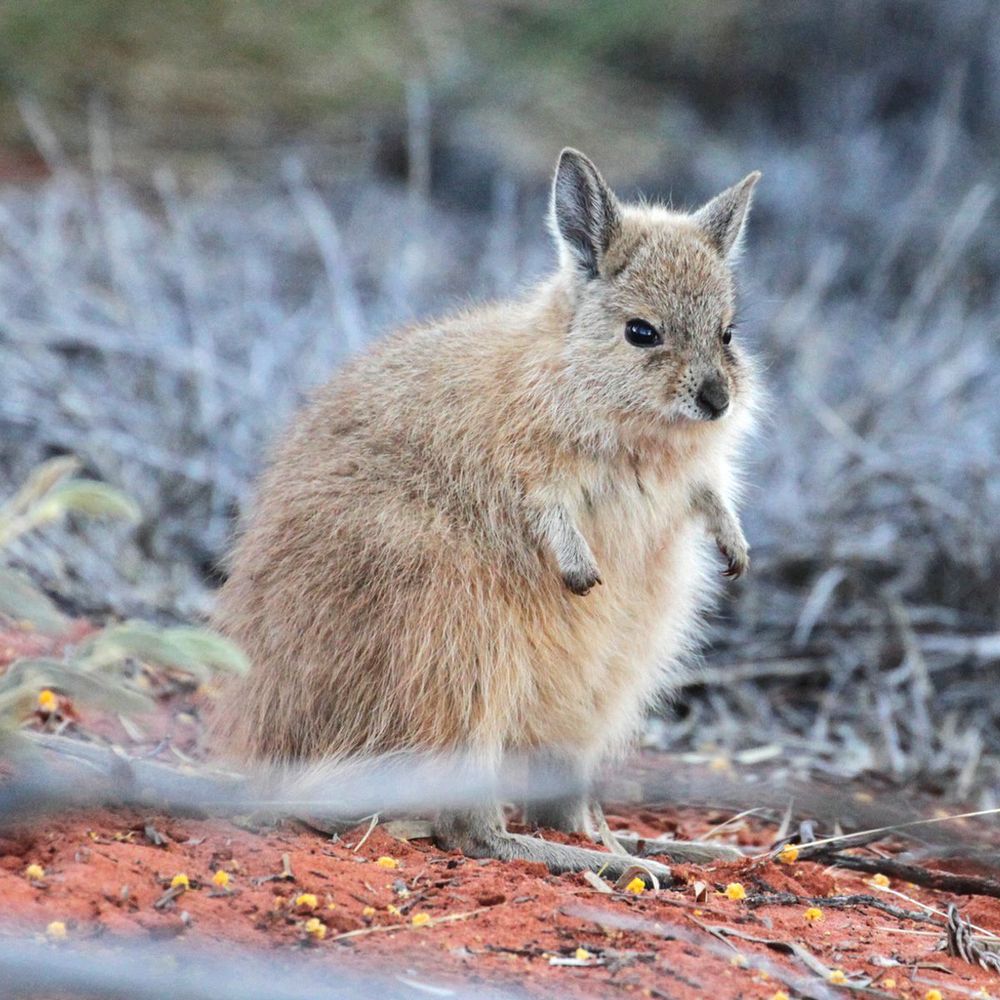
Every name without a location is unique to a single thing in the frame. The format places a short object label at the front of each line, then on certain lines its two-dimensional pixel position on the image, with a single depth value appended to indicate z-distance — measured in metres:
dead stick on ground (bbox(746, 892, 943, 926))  7.61
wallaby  8.20
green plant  6.35
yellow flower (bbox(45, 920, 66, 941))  5.61
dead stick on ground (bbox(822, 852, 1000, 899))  8.12
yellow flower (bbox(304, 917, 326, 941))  6.13
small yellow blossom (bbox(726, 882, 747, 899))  7.56
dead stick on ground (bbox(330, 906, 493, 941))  6.20
